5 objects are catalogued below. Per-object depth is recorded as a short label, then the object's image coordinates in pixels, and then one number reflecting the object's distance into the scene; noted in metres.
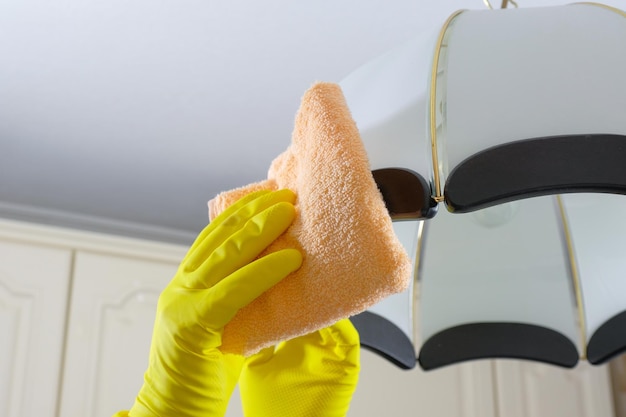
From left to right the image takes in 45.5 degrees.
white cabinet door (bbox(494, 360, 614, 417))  2.10
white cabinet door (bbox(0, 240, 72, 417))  1.56
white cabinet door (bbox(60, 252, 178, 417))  1.62
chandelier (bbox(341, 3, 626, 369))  0.52
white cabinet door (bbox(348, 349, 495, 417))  1.95
